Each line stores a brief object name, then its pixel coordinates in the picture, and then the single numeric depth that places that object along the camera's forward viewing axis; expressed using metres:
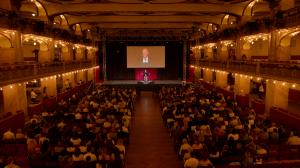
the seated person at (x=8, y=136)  10.97
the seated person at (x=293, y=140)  10.23
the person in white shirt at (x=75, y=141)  10.34
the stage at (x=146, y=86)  31.99
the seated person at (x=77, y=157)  8.95
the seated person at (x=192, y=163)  8.45
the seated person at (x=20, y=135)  10.97
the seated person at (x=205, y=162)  8.45
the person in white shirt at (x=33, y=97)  21.16
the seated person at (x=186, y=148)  9.79
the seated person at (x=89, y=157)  8.84
